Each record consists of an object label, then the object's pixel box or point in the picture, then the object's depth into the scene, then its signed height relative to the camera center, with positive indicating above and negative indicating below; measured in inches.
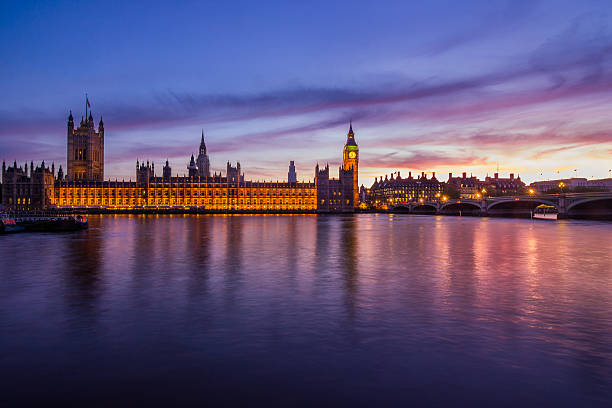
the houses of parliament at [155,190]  6825.8 +209.5
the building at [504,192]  6523.1 +163.2
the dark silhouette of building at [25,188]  6122.1 +219.3
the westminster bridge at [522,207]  3146.7 -36.9
